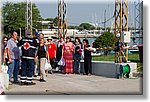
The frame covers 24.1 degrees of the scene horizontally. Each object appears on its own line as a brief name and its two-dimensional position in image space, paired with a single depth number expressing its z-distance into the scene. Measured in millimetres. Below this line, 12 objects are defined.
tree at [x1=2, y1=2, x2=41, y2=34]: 43219
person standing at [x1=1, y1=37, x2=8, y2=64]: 9633
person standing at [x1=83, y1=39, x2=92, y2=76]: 12234
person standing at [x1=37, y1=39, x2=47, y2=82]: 10297
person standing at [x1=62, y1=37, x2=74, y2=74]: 12461
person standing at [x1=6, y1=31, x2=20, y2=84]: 9984
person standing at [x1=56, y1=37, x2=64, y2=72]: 13267
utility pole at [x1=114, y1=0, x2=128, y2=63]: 11859
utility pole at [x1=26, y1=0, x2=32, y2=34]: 29569
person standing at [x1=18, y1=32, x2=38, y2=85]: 9516
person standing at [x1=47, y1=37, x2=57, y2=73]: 12922
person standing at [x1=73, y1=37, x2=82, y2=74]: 12773
